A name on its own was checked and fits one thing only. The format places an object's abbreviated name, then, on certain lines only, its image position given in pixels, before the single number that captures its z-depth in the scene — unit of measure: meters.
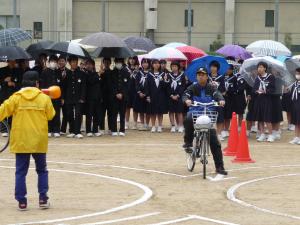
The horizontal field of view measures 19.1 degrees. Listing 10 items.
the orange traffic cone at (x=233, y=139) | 18.15
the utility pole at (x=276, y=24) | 43.72
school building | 69.00
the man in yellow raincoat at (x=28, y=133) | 11.59
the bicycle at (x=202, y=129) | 14.71
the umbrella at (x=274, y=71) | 20.80
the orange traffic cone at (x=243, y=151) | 17.02
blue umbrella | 17.91
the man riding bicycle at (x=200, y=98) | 15.02
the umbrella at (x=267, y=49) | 25.27
